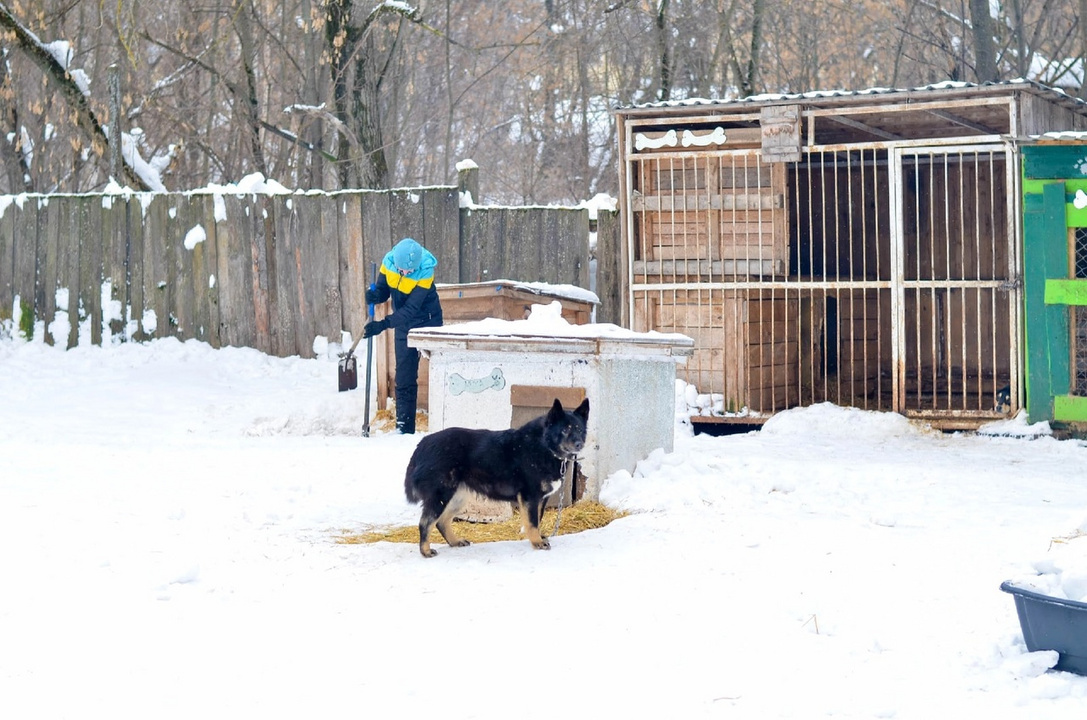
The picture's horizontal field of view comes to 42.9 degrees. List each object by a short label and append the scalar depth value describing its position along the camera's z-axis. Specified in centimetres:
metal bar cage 1220
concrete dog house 827
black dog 705
